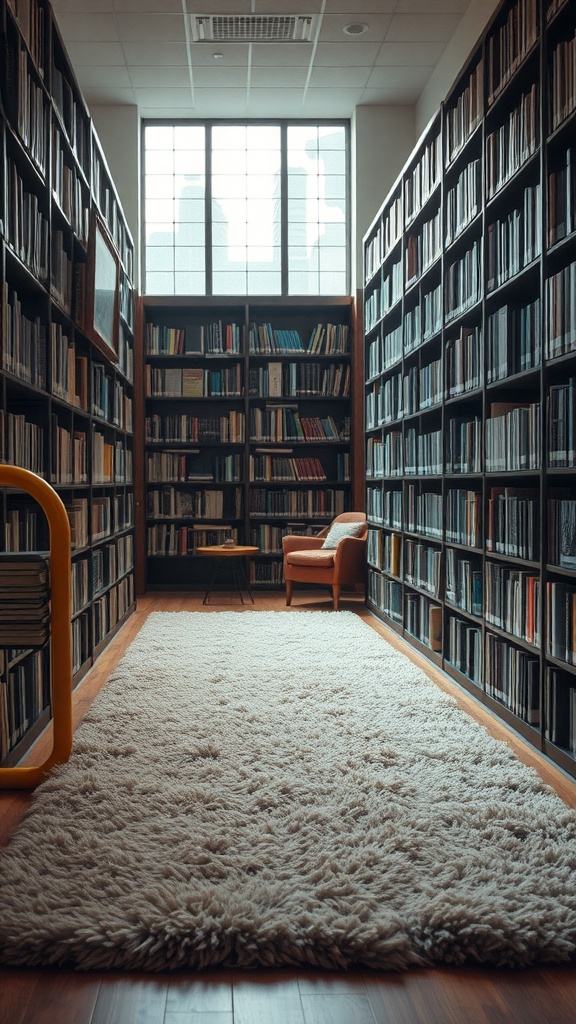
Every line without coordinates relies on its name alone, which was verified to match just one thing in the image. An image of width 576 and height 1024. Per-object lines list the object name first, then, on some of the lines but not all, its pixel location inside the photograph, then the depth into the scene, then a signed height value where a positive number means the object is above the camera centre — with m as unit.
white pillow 6.31 -0.33
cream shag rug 1.56 -0.86
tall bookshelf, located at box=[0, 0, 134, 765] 2.78 +0.73
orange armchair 6.09 -0.57
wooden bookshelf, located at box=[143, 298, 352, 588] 7.24 +0.53
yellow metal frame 2.42 -0.44
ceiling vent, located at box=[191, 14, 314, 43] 5.77 +3.39
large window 7.52 +2.67
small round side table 6.30 -0.60
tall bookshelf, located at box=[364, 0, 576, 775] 2.66 +0.47
